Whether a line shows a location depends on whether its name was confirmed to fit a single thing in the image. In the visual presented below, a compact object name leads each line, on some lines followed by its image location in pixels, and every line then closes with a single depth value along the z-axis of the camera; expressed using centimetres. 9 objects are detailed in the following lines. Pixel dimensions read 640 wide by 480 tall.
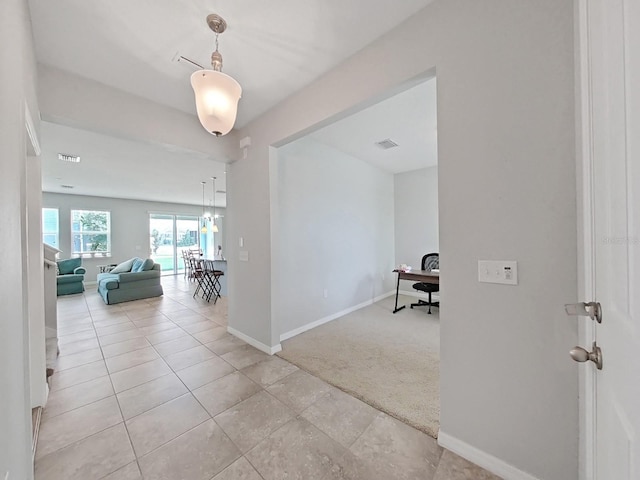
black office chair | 395
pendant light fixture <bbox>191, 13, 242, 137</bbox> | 141
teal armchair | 555
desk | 347
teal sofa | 487
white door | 49
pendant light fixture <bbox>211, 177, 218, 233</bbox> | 588
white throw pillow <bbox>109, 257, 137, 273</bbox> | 592
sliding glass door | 860
